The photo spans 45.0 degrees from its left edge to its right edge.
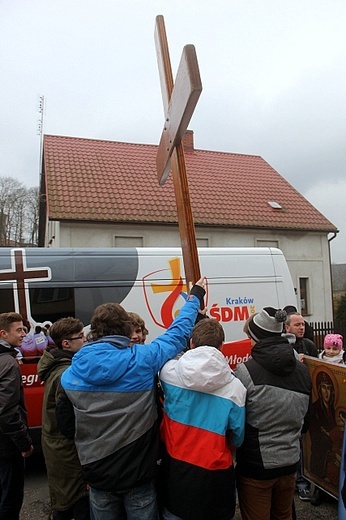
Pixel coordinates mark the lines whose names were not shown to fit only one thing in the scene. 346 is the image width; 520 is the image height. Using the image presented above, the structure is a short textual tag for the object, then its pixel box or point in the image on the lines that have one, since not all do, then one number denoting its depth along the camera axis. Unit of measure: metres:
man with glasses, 2.74
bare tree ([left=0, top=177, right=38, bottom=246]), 31.72
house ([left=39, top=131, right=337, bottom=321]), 14.49
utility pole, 22.21
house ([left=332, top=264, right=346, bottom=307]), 44.77
